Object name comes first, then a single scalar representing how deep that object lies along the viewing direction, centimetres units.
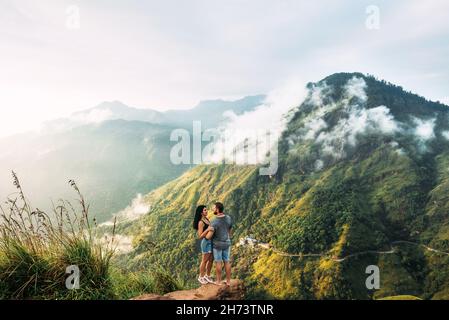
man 761
